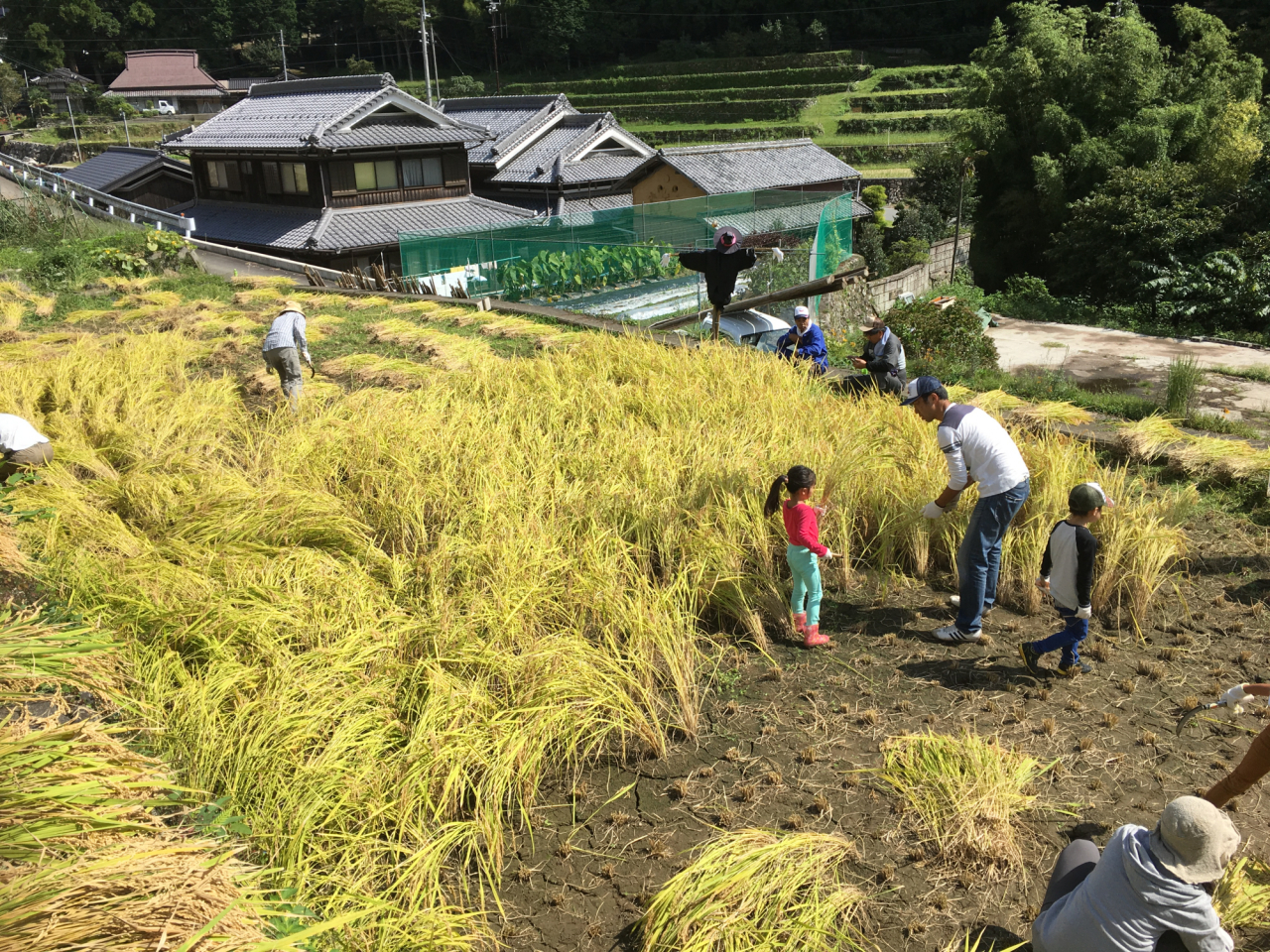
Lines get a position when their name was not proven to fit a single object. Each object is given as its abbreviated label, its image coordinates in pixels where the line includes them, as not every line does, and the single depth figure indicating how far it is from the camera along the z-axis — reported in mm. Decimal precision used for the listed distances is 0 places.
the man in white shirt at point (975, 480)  4496
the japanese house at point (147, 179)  33938
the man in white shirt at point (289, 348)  8227
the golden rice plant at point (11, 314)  12037
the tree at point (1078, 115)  22016
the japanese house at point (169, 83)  77062
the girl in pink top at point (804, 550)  4422
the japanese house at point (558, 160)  31906
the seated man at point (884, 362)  7496
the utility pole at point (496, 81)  69875
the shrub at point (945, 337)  11797
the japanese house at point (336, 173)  26266
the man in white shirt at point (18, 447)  5742
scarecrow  7746
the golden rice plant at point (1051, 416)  7312
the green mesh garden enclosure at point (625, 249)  16125
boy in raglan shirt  4180
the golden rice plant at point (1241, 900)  2848
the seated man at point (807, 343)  8148
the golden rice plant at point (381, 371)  8781
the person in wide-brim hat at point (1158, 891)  2283
